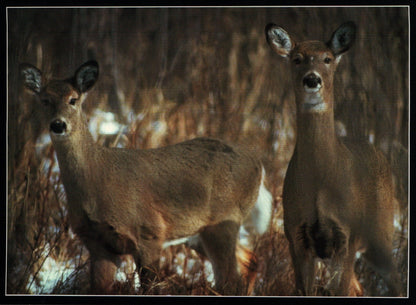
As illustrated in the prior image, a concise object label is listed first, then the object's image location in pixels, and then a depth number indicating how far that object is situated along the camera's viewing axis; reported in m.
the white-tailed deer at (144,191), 11.48
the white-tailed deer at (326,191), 11.37
